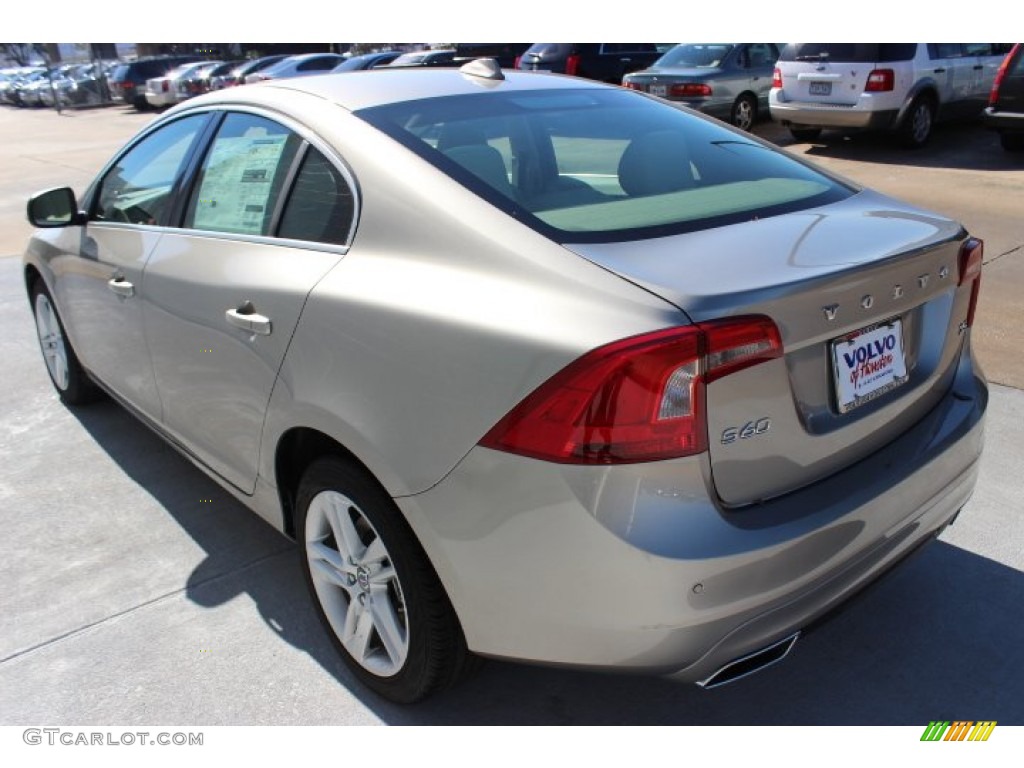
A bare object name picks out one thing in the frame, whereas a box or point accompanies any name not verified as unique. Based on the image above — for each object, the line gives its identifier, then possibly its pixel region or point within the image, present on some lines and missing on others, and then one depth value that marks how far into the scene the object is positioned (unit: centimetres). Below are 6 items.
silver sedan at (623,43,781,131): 1323
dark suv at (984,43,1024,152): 1067
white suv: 1120
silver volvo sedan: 187
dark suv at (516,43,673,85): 1725
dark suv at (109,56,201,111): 3064
